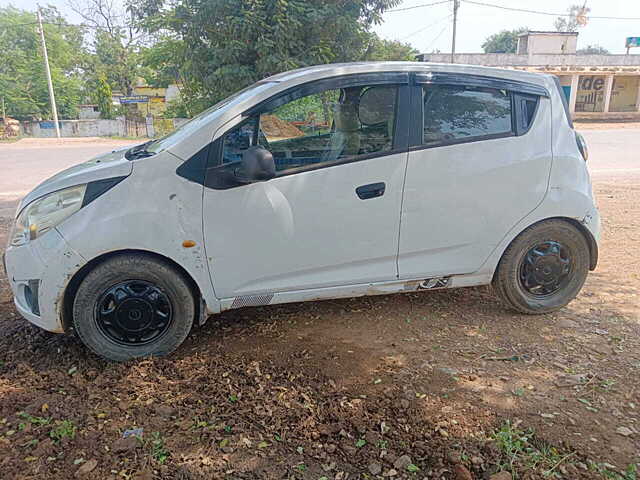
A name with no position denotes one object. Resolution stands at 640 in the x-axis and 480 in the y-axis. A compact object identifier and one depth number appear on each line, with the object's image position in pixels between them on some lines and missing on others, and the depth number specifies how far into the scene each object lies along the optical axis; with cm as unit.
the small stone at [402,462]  235
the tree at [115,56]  4294
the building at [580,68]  3569
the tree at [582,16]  4191
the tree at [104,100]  3619
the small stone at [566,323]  386
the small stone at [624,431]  258
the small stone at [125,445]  247
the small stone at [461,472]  227
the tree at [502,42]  6575
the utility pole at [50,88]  2989
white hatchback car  314
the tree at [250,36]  1110
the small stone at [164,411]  276
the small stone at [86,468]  232
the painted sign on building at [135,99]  3697
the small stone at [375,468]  233
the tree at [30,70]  3659
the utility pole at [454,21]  3459
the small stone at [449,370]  317
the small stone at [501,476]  226
